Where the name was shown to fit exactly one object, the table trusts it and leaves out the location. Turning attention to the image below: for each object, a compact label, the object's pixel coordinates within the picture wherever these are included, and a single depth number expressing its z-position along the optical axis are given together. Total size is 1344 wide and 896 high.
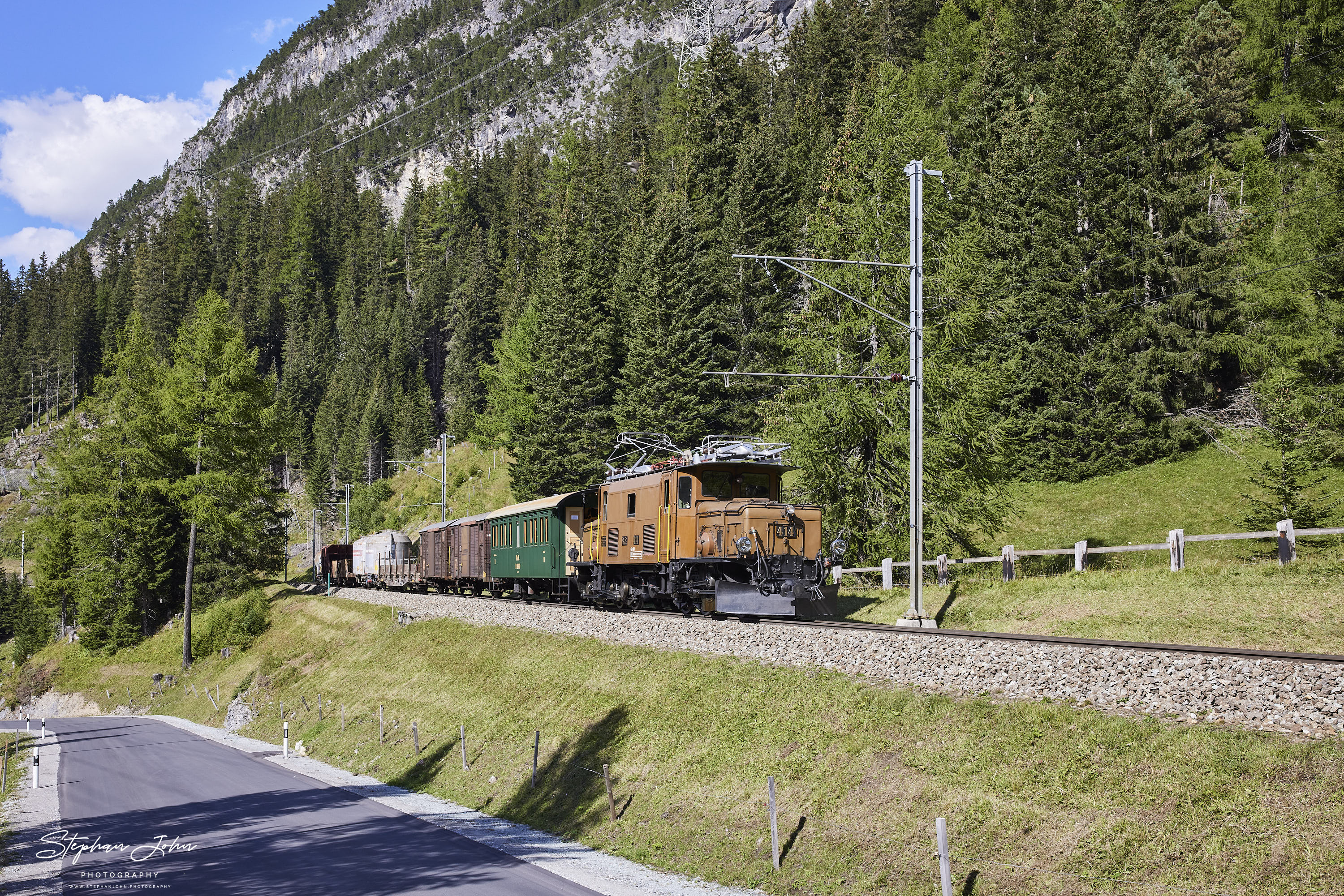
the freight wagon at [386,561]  54.19
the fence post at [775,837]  12.53
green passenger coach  31.91
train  21.05
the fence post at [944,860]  9.97
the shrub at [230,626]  50.31
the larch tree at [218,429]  48.34
